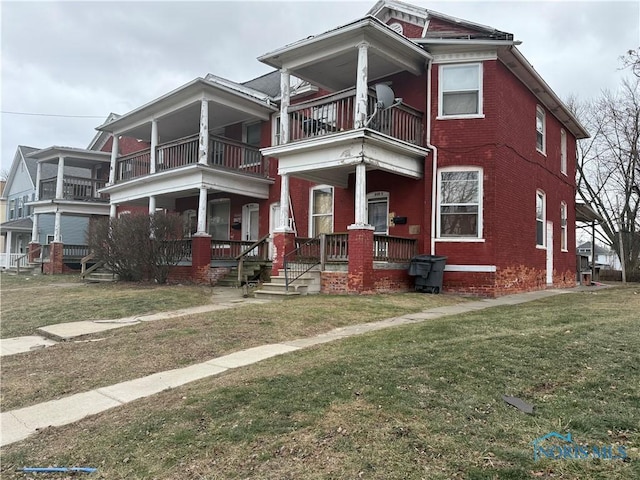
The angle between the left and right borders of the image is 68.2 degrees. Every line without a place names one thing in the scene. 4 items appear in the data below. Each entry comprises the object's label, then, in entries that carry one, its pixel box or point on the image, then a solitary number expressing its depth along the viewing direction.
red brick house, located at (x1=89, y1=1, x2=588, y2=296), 12.57
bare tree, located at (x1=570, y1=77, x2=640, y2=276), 25.36
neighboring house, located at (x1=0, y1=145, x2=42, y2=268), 35.34
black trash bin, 12.91
